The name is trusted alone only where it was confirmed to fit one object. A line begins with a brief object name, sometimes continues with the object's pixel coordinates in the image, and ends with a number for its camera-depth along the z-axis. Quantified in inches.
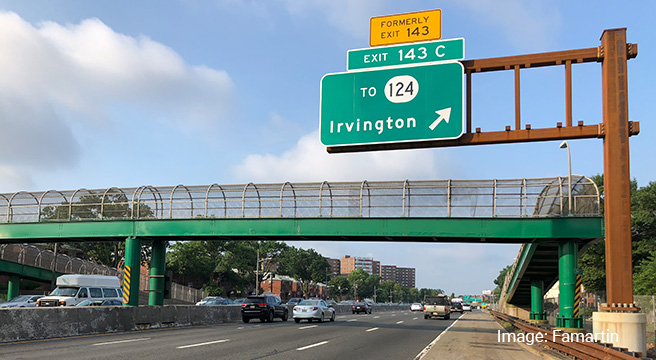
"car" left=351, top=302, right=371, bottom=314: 2333.8
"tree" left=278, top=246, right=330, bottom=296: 5226.4
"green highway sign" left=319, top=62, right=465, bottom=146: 629.6
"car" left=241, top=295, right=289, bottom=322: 1256.8
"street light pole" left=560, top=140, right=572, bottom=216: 968.9
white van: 1106.1
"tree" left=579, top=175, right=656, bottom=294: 2469.2
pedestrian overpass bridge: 988.6
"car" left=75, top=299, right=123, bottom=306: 1117.7
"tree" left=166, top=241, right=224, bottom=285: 3454.7
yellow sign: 667.4
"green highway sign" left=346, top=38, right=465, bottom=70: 649.6
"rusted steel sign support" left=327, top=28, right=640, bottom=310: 622.2
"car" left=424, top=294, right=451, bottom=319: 1779.0
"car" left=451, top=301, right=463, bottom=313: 3470.5
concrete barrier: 659.2
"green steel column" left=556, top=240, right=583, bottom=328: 936.9
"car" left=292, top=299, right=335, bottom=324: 1258.0
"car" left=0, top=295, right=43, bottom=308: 1279.5
